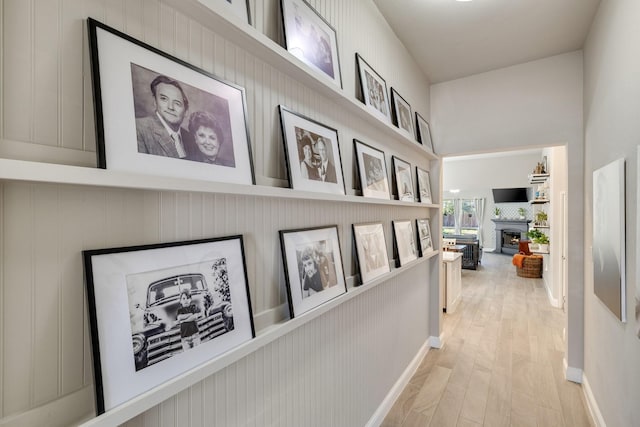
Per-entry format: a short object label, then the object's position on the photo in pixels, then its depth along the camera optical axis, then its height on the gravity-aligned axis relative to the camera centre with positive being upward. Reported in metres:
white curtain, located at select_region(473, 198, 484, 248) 11.30 -0.62
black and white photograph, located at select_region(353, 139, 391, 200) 1.83 +0.21
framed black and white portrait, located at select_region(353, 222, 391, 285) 1.80 -0.30
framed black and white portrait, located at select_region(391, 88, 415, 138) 2.42 +0.74
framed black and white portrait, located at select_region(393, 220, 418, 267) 2.36 -0.33
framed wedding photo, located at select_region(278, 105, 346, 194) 1.25 +0.23
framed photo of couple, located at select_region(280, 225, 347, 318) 1.25 -0.27
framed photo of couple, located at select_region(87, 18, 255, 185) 0.69 +0.26
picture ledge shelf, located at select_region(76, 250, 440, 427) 0.65 -0.44
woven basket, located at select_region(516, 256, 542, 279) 6.89 -1.60
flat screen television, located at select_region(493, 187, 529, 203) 10.13 +0.10
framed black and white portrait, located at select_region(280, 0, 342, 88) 1.28 +0.77
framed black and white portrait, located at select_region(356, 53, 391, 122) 1.92 +0.77
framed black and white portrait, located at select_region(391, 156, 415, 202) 2.38 +0.18
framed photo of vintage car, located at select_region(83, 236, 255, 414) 0.67 -0.26
